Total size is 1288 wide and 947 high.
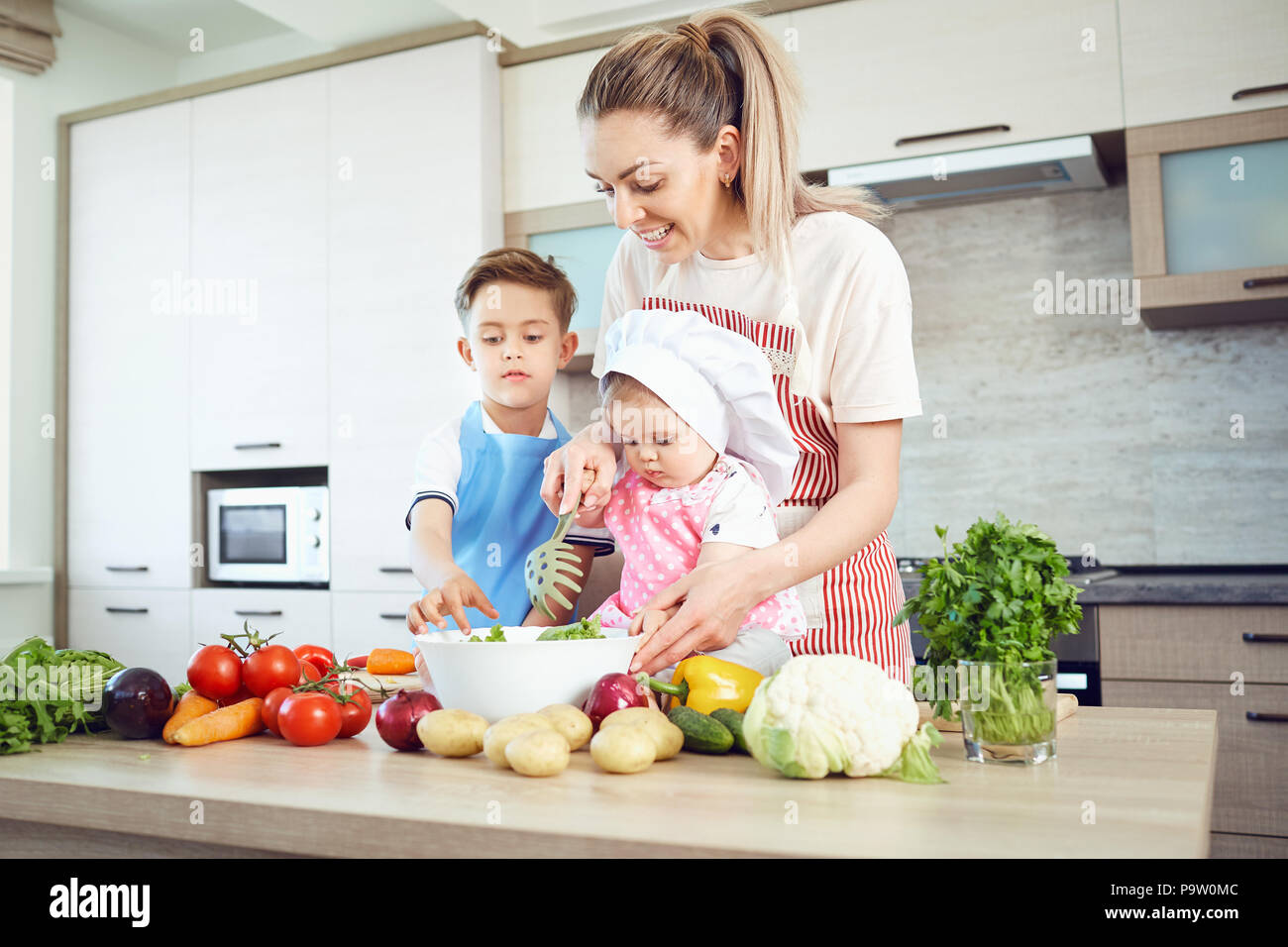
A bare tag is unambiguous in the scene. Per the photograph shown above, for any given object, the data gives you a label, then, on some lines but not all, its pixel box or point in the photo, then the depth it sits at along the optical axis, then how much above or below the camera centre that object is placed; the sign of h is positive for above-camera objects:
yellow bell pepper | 0.93 -0.15
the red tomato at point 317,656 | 1.25 -0.16
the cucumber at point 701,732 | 0.85 -0.17
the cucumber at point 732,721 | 0.86 -0.17
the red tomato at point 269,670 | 1.04 -0.14
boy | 1.43 +0.09
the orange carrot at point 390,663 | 1.42 -0.19
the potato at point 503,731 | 0.81 -0.16
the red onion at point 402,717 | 0.91 -0.17
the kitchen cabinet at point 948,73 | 2.52 +1.07
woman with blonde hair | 1.17 +0.29
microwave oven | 3.18 -0.03
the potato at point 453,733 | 0.87 -0.17
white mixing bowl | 0.91 -0.13
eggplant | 0.98 -0.16
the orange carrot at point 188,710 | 0.97 -0.17
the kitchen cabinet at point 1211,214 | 2.39 +0.66
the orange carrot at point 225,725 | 0.96 -0.18
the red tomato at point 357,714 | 0.99 -0.18
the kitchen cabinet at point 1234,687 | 2.14 -0.37
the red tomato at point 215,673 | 1.03 -0.14
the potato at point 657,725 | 0.82 -0.16
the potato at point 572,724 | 0.84 -0.16
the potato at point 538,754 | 0.78 -0.17
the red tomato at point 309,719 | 0.94 -0.17
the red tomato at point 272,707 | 0.98 -0.17
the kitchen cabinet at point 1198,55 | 2.38 +1.02
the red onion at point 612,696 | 0.88 -0.15
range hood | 2.54 +0.83
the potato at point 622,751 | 0.78 -0.17
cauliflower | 0.75 -0.15
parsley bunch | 0.81 -0.07
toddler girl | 1.14 +0.07
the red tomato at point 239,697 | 1.05 -0.17
